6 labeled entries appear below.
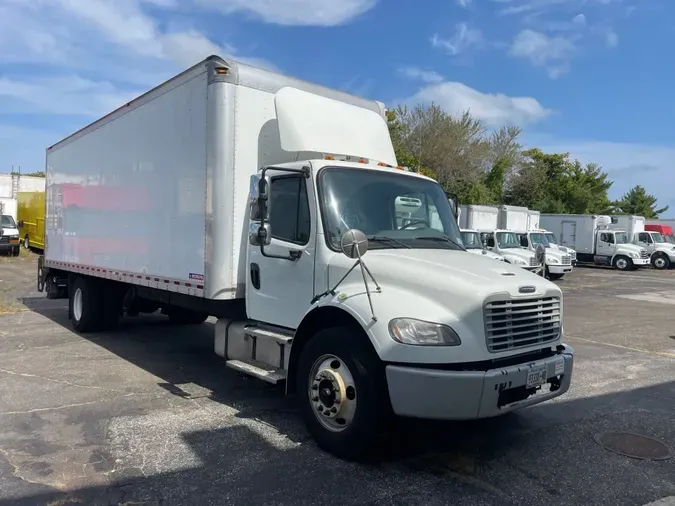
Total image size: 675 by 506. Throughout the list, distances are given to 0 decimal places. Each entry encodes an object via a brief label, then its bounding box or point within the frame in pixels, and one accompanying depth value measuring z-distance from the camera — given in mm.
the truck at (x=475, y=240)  22181
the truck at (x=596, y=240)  32062
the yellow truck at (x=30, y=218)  28016
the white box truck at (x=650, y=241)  33781
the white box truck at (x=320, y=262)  4254
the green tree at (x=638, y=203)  70838
